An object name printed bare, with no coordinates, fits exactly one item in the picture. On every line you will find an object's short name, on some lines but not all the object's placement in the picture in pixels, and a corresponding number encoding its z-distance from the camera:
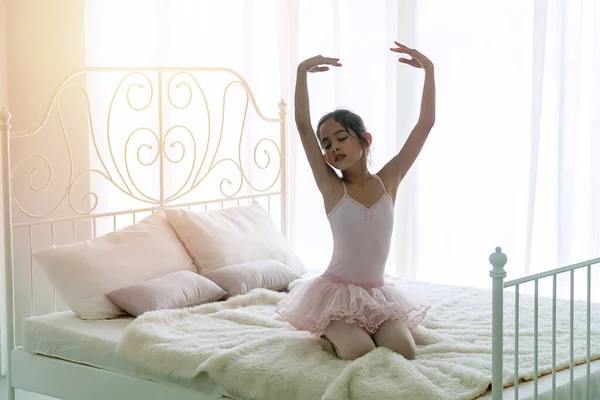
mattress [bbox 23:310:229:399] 2.53
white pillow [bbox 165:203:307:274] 3.22
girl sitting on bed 2.45
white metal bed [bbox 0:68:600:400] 2.77
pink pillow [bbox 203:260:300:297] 3.07
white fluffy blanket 2.13
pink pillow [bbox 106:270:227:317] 2.83
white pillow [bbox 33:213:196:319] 2.88
